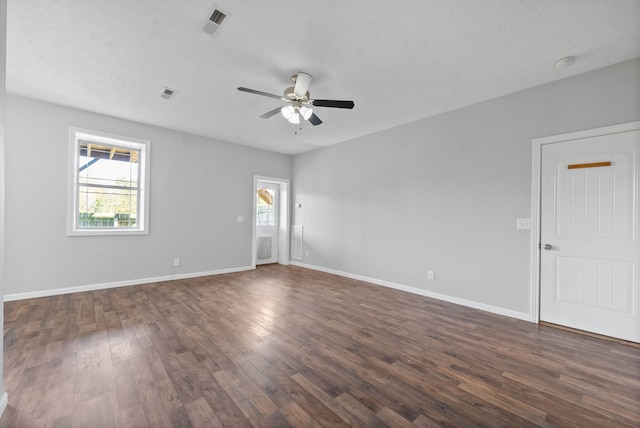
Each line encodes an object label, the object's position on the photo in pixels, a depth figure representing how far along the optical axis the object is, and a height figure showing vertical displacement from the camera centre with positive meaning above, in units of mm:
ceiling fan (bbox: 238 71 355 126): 2818 +1270
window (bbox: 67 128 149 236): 4129 +473
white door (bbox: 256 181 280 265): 6598 -207
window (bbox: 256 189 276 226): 6605 +156
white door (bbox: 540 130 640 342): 2648 -179
